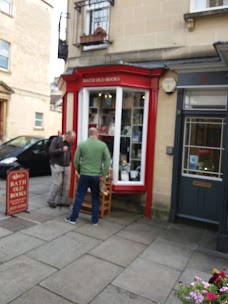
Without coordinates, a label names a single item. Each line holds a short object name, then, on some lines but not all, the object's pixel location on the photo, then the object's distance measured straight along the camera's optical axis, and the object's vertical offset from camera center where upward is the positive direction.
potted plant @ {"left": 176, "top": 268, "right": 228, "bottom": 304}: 1.92 -1.06
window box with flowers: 6.56 +2.15
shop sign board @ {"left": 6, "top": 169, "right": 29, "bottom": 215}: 5.72 -1.26
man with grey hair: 6.43 -0.74
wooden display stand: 6.06 -1.56
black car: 9.23 -0.86
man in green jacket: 5.42 -0.67
